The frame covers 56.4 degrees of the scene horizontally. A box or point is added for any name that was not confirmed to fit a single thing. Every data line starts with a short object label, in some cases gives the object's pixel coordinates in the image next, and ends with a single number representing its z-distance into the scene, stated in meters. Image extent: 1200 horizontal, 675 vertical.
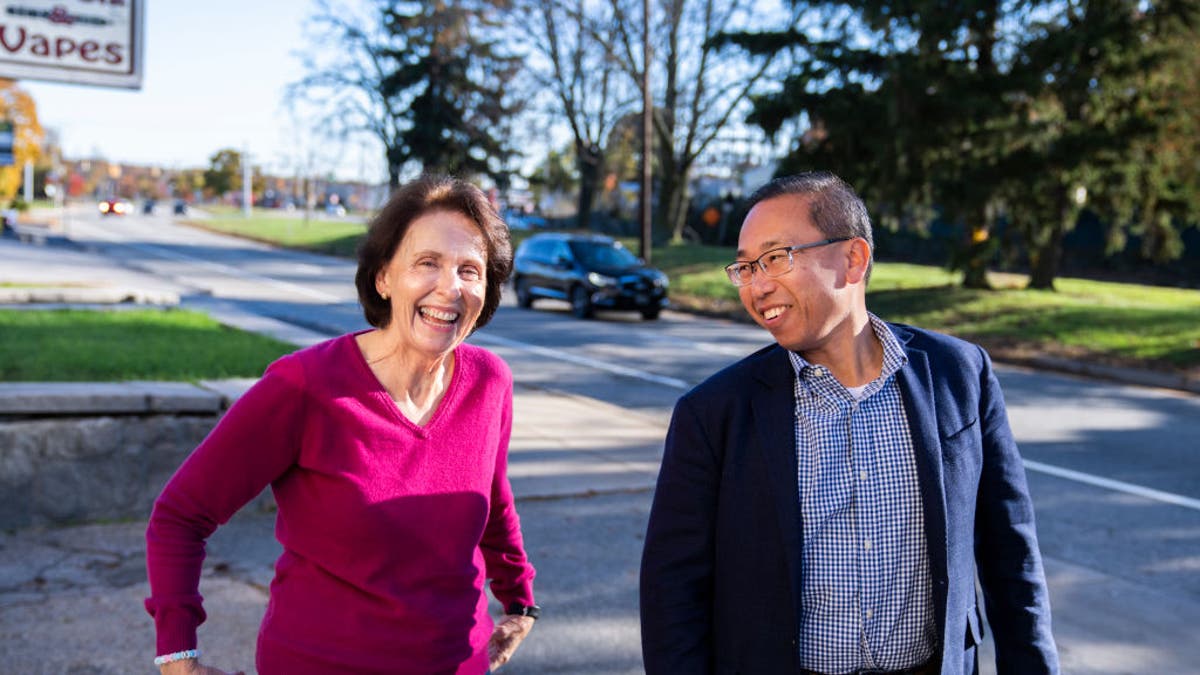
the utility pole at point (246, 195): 91.19
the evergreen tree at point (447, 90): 50.31
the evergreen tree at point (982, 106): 20.53
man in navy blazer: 2.23
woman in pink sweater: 2.29
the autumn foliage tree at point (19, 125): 56.81
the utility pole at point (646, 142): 30.86
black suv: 21.27
